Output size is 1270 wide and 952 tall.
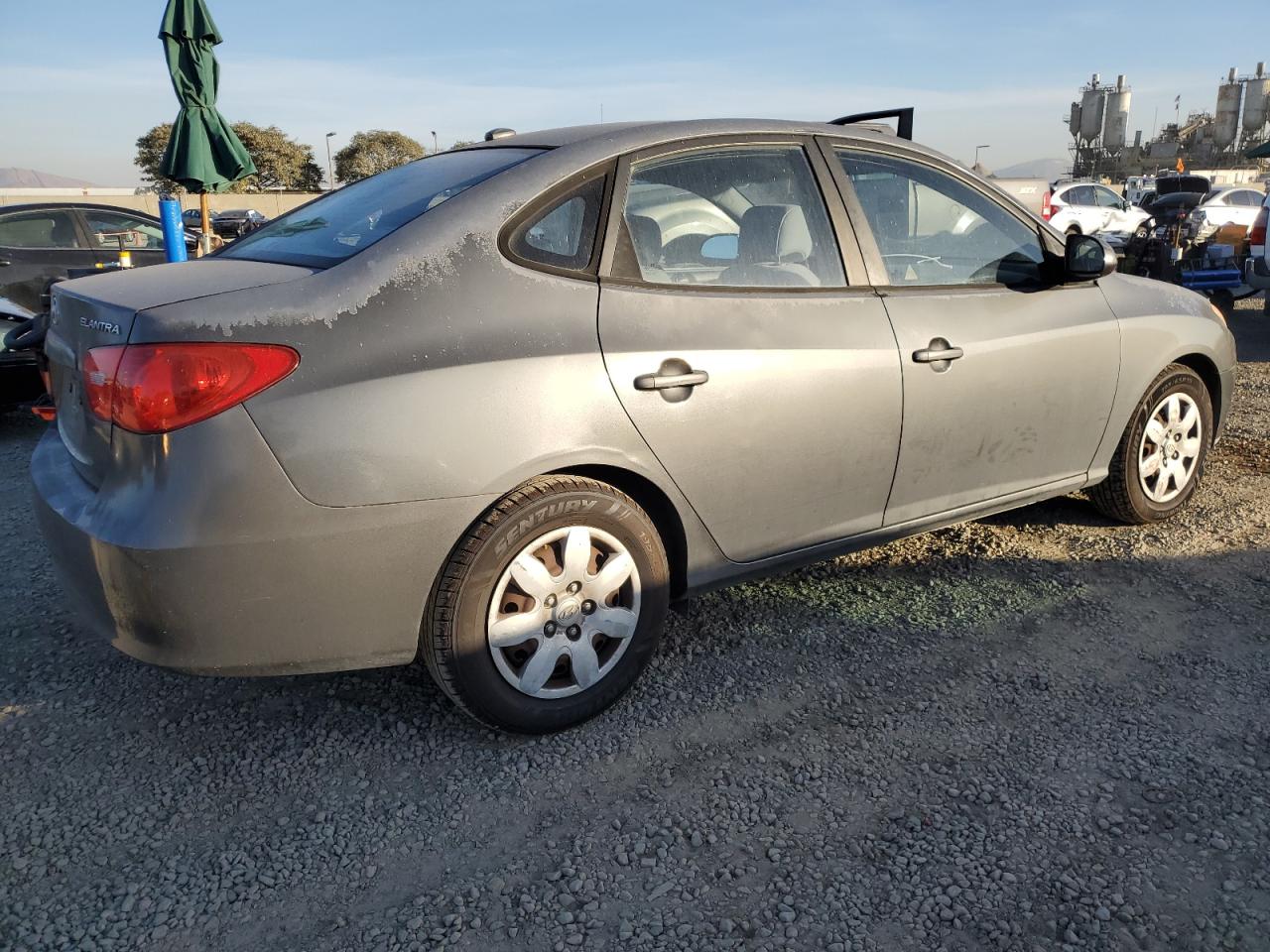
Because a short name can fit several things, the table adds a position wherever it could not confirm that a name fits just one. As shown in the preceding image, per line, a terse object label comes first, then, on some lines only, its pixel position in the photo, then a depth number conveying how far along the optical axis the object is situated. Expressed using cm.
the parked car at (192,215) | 3672
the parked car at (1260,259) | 920
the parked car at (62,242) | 818
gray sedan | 224
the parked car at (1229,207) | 1906
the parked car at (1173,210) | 1182
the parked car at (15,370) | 627
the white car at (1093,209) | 2003
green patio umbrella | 729
